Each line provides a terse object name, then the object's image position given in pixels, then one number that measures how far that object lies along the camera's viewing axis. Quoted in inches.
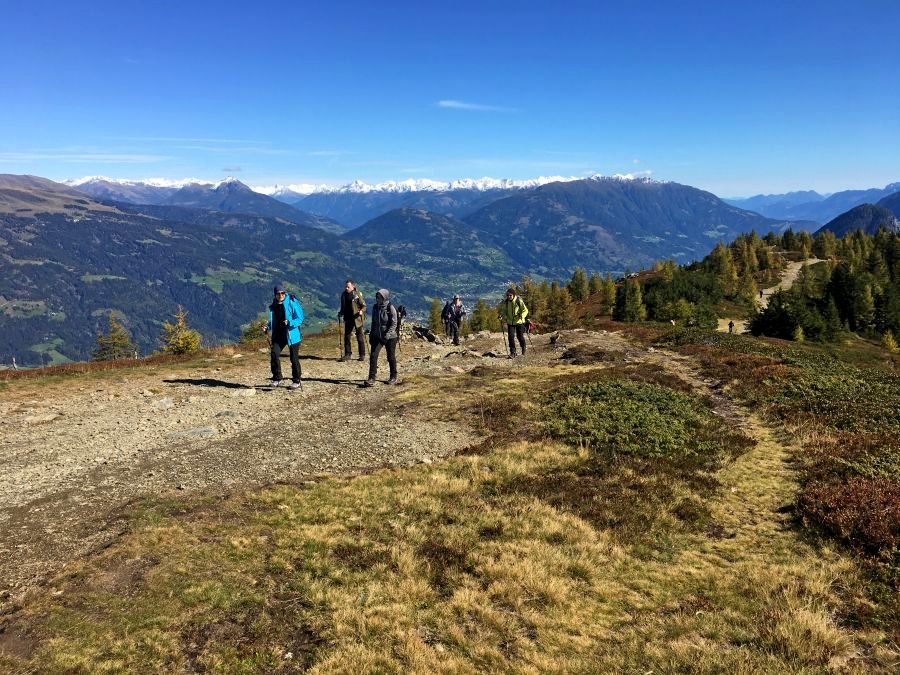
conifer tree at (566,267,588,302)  5344.5
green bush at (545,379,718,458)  556.7
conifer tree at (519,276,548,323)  4175.0
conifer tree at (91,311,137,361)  3218.5
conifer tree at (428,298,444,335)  3846.0
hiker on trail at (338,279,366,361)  912.3
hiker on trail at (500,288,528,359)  1046.6
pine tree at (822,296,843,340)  2596.0
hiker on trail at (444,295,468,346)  1401.3
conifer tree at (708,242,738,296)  4551.2
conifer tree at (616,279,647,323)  3591.5
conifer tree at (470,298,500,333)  3838.6
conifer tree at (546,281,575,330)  3567.9
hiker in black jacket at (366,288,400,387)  773.0
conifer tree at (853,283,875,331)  3277.6
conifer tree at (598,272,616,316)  4393.0
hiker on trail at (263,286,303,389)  750.5
